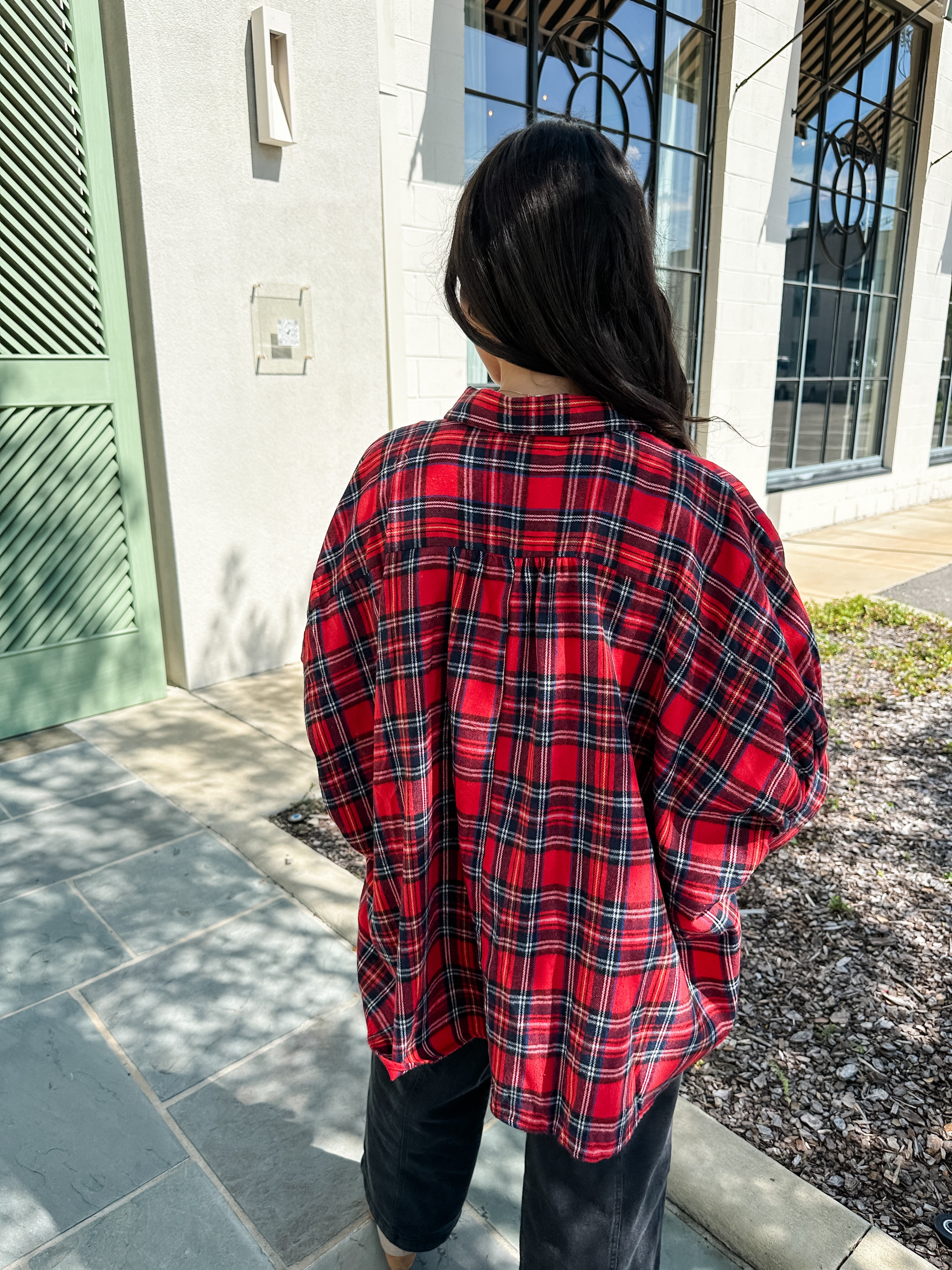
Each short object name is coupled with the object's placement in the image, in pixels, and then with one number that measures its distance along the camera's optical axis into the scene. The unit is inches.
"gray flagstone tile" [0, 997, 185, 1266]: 71.4
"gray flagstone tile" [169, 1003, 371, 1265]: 70.9
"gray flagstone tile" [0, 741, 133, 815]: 140.7
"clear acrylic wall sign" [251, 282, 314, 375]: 179.3
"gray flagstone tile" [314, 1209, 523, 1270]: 67.3
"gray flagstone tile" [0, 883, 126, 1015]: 98.0
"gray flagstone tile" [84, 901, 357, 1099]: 88.7
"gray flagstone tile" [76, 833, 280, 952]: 108.9
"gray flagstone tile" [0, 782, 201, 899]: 120.4
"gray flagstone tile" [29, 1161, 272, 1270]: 66.9
